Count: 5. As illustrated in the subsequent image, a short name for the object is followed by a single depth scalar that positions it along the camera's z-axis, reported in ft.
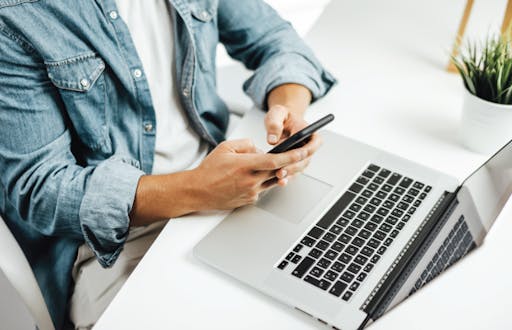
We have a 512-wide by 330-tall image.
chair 2.63
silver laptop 2.31
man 2.69
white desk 2.31
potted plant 3.05
